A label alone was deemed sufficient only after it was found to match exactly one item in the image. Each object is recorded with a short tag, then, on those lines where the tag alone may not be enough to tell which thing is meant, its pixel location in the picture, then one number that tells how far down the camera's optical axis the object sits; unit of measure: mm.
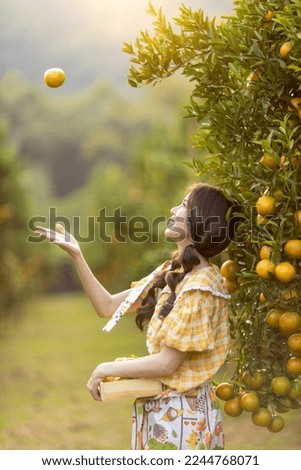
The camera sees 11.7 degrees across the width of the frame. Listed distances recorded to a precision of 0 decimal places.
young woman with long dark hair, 4787
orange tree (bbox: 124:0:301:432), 4670
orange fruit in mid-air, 5682
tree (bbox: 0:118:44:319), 19558
